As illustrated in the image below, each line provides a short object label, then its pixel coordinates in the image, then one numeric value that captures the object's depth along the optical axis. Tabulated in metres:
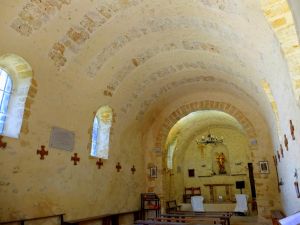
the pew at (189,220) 6.40
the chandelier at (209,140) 13.12
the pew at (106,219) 5.94
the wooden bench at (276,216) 5.31
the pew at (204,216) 6.36
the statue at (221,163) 15.34
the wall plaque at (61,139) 5.89
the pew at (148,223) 5.03
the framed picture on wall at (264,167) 8.50
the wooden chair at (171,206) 10.44
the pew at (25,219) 4.72
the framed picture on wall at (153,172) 9.85
